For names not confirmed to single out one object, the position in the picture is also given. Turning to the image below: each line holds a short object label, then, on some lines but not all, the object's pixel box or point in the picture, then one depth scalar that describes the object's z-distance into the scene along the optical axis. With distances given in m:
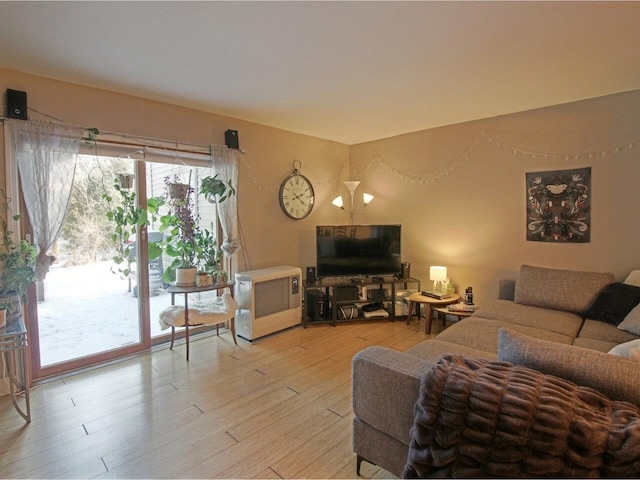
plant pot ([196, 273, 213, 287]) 3.43
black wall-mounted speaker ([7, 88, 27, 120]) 2.53
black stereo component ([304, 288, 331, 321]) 4.24
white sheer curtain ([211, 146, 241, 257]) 3.70
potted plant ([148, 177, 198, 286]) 3.44
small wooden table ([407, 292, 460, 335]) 3.85
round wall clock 4.41
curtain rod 2.94
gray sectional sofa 1.29
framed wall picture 3.36
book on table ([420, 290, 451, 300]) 3.95
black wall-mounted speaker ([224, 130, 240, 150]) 3.80
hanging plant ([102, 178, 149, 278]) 3.19
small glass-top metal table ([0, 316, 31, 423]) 2.17
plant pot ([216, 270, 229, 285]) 3.59
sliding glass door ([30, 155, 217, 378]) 2.95
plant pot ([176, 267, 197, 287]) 3.41
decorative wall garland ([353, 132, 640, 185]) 3.23
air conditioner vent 3.77
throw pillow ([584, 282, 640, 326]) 2.71
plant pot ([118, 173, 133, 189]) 3.16
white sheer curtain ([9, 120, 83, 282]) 2.60
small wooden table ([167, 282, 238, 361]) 3.23
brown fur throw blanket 1.05
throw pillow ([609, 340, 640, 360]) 1.41
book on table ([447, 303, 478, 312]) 3.70
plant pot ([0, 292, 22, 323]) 2.35
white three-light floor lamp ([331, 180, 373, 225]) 4.89
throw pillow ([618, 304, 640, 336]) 2.50
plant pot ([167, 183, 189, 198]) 3.42
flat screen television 4.29
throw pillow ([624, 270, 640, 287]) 2.90
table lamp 4.09
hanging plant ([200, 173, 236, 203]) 3.54
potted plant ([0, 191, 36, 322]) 2.39
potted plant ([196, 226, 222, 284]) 3.64
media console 4.25
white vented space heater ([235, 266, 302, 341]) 3.71
